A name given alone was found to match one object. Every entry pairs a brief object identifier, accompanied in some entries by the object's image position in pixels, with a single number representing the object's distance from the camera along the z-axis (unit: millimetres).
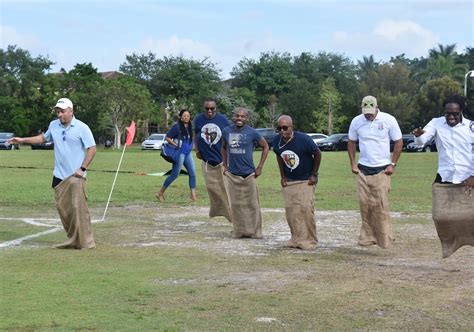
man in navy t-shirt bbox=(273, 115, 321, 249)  10148
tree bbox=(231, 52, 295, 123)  89312
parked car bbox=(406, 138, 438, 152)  54019
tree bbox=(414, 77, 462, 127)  72438
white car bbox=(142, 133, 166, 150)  58125
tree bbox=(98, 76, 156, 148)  68500
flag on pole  14832
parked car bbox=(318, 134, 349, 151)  57719
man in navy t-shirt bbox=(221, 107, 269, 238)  11023
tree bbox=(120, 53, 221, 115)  84750
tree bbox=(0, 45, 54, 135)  81625
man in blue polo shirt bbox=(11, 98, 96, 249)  9820
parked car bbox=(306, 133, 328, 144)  59800
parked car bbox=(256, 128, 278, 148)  54812
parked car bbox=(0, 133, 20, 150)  56281
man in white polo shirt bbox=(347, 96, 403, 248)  9938
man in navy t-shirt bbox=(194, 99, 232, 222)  12086
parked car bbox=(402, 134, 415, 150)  54625
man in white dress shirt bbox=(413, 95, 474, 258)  8414
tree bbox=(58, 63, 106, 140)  70750
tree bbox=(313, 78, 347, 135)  76688
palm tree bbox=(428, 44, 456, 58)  101431
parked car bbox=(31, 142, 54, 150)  55091
